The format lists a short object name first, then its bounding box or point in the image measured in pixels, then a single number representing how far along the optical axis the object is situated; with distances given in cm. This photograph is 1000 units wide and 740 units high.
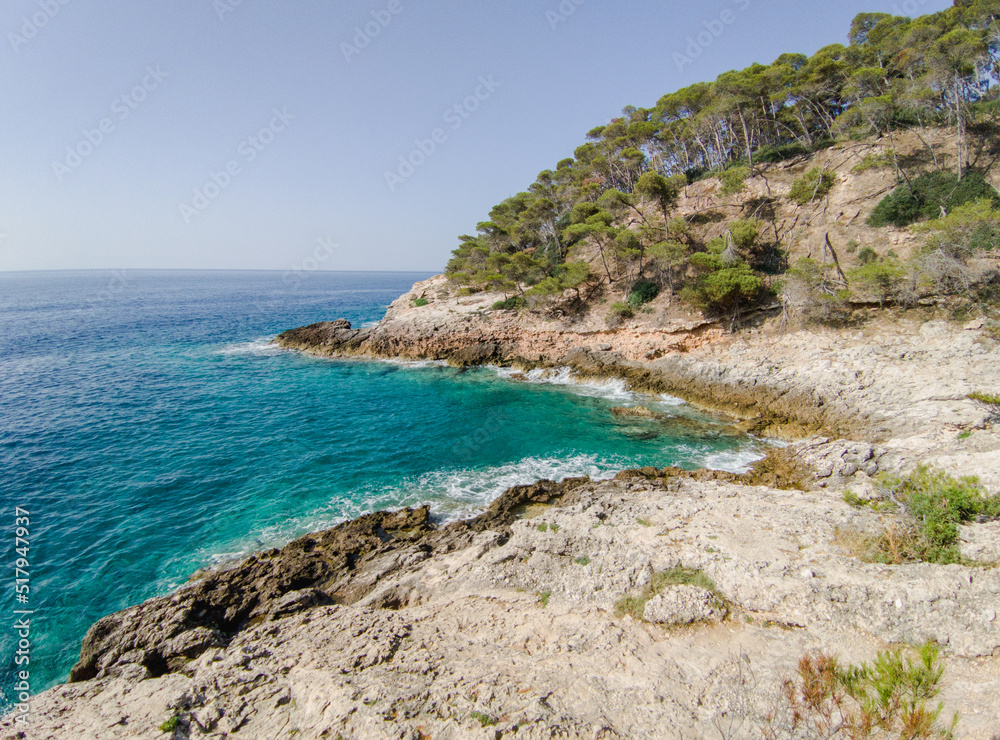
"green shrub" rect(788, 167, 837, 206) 2926
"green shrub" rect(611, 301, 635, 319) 2965
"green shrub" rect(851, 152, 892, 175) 2902
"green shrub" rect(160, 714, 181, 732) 590
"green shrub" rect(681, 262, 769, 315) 2500
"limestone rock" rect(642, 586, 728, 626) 798
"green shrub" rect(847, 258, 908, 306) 2144
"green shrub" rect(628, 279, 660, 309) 3031
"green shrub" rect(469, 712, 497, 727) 566
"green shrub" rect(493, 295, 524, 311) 3528
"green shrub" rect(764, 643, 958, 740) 499
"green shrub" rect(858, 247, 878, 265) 2476
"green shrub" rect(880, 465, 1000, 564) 854
